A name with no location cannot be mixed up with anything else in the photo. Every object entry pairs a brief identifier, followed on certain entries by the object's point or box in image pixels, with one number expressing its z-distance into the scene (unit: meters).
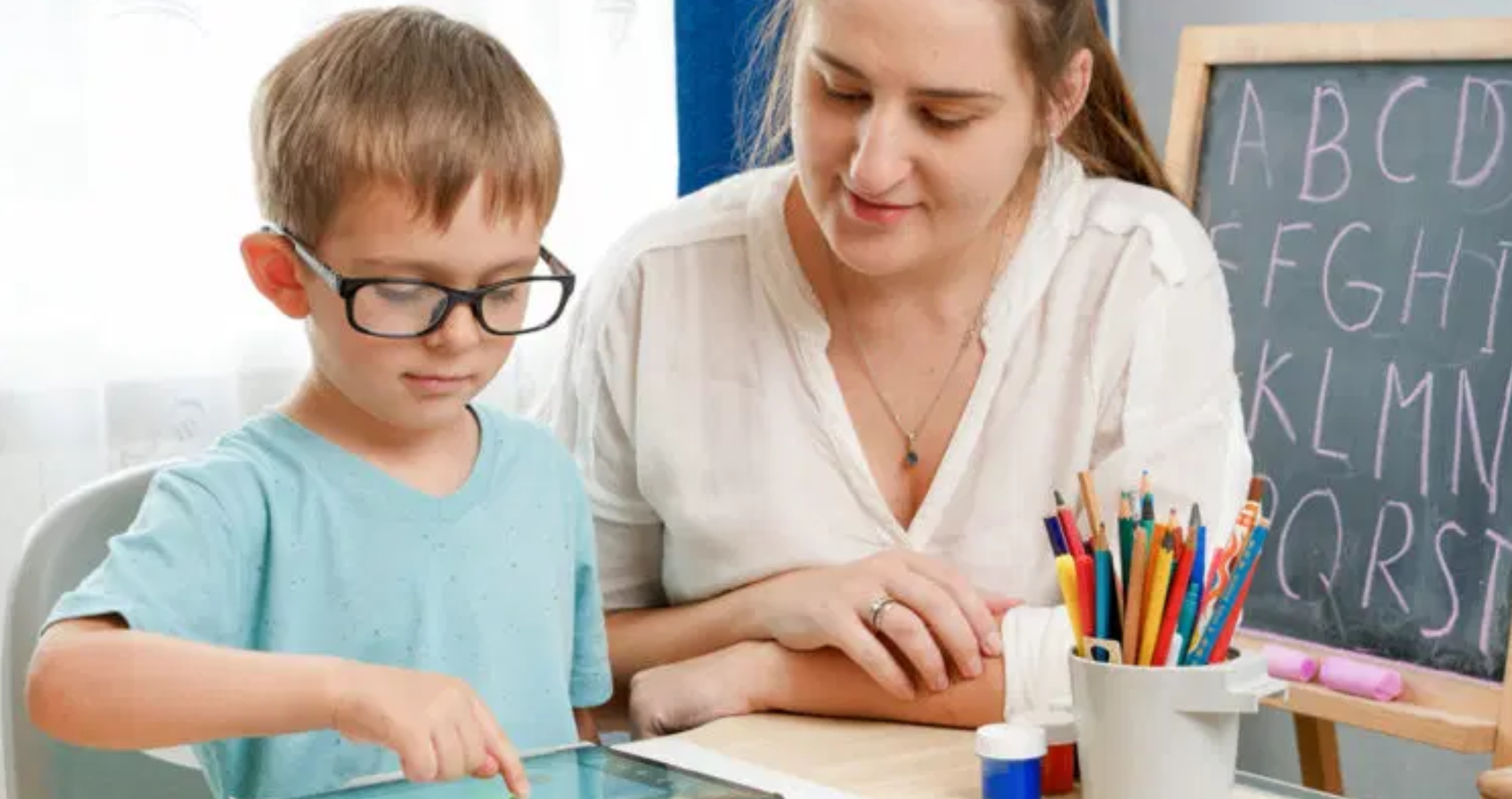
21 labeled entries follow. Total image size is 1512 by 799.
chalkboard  2.61
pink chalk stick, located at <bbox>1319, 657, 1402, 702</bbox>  2.59
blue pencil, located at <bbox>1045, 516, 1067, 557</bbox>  1.80
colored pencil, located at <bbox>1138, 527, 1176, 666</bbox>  1.76
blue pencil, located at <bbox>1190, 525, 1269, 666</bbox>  1.77
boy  1.76
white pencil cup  1.76
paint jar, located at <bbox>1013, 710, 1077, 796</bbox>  1.82
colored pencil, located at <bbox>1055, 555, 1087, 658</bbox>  1.78
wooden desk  1.84
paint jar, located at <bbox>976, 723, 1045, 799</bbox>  1.79
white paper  1.82
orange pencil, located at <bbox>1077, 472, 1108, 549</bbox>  1.79
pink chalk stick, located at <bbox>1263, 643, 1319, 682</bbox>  2.67
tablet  1.71
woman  2.09
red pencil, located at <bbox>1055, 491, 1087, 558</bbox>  1.80
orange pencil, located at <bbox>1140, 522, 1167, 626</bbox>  1.76
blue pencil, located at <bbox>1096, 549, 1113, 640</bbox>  1.77
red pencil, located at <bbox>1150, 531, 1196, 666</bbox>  1.76
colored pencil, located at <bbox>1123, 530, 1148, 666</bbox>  1.76
